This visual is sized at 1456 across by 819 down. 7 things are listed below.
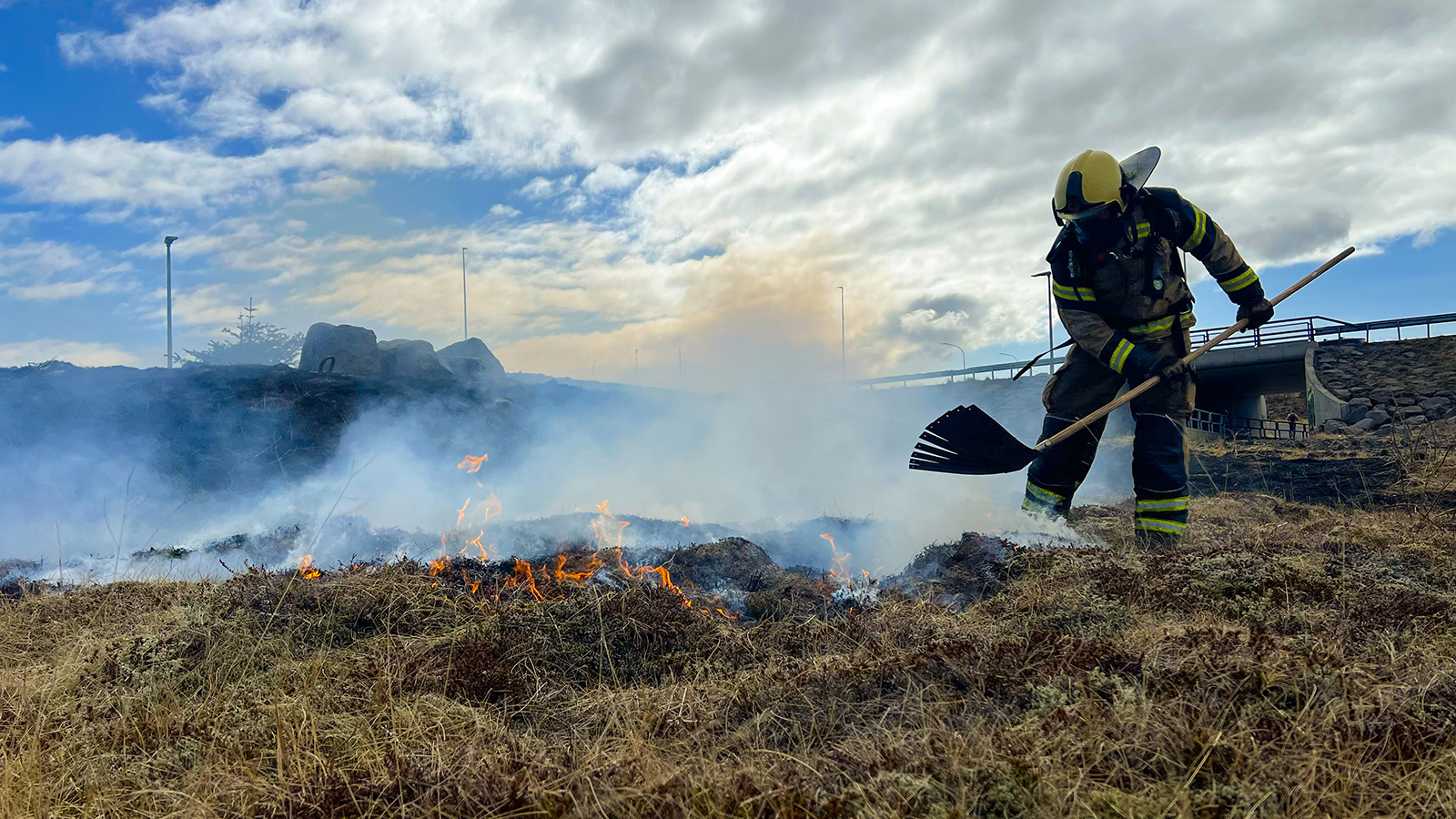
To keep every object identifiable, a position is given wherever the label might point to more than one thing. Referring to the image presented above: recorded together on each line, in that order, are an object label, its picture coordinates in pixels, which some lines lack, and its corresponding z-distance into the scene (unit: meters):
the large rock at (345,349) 19.89
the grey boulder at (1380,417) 16.70
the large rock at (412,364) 19.94
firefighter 5.26
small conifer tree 34.25
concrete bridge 19.16
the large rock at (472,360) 22.80
